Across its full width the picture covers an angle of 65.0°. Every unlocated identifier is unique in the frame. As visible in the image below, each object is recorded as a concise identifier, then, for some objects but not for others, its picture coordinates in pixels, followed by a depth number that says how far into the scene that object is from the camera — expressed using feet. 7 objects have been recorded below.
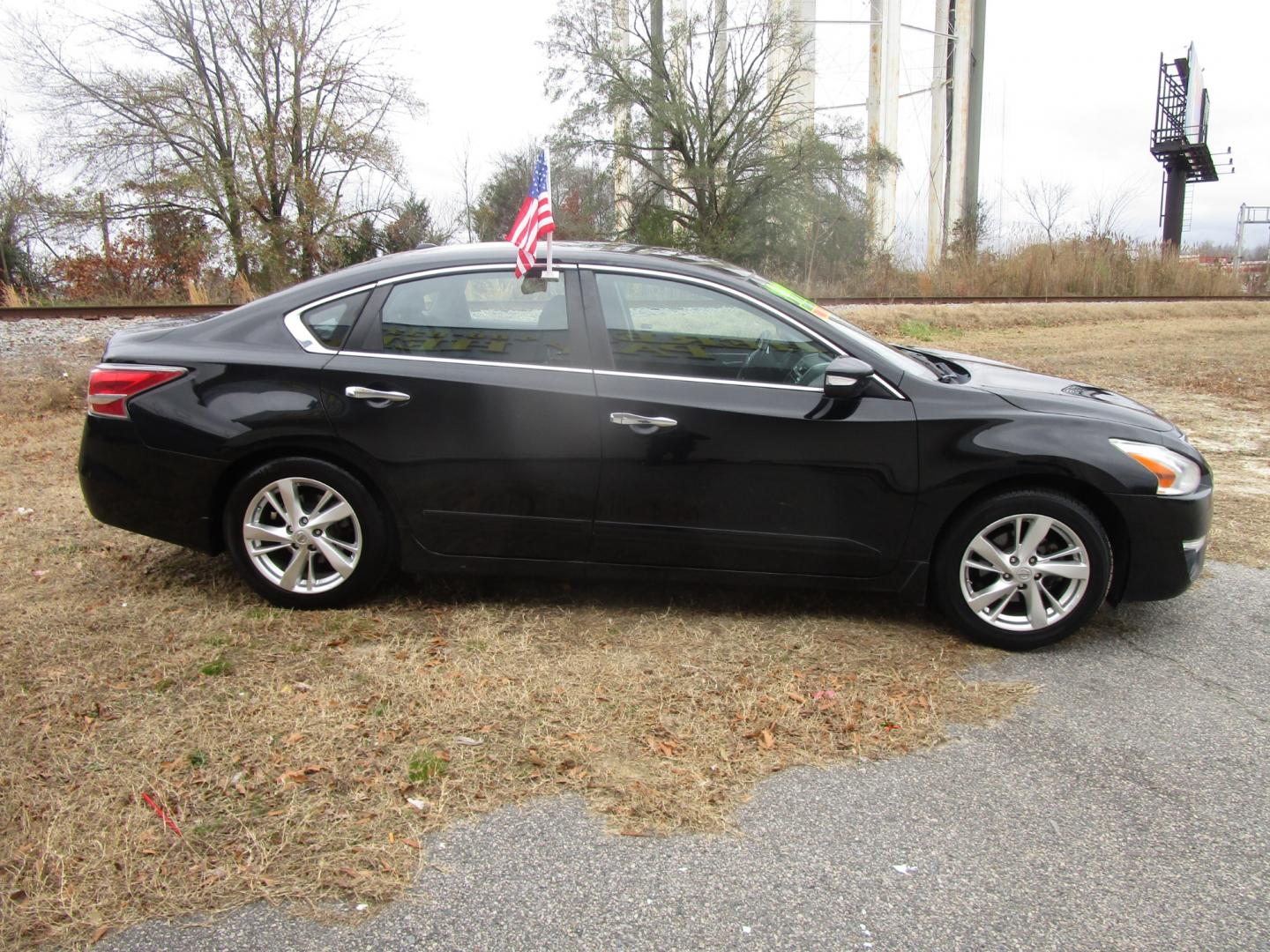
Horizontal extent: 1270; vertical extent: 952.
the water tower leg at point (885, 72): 107.24
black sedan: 13.46
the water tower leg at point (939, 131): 124.26
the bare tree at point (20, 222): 72.02
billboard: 145.89
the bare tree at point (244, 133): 73.92
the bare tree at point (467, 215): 130.91
